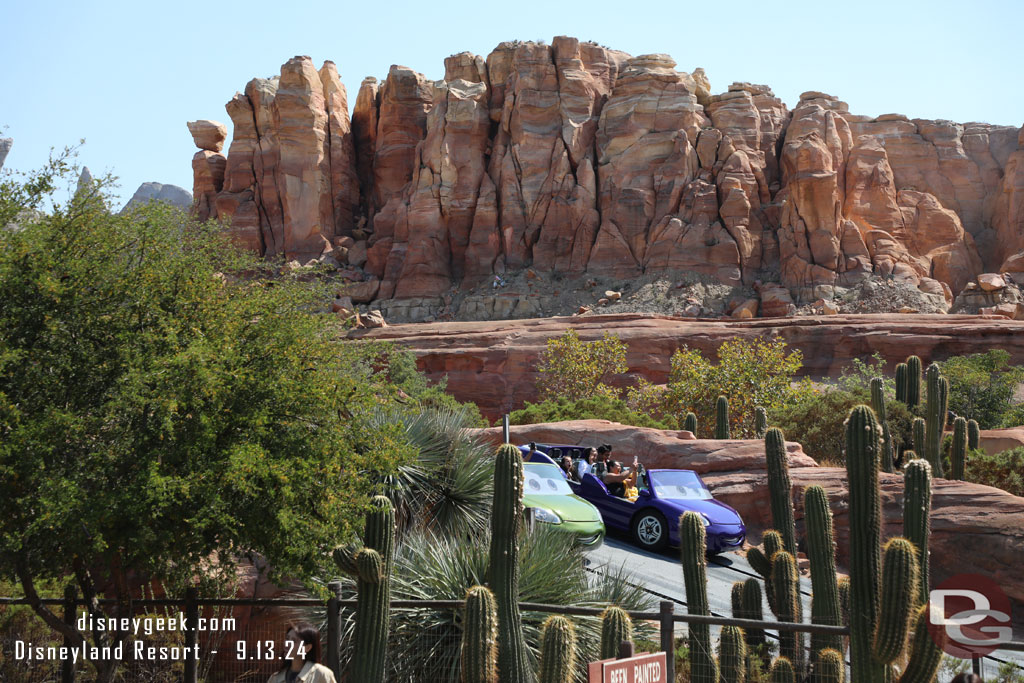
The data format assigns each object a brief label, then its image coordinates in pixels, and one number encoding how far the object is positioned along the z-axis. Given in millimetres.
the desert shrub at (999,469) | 24177
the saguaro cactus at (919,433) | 23497
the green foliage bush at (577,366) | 46500
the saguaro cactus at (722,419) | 27438
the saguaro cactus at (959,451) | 23547
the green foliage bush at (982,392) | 38375
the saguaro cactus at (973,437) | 26731
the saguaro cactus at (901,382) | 31575
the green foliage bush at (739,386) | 37062
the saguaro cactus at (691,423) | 28688
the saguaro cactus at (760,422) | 28217
